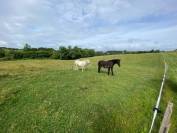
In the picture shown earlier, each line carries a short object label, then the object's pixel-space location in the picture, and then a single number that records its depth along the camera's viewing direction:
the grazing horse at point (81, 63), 12.29
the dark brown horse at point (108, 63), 11.00
